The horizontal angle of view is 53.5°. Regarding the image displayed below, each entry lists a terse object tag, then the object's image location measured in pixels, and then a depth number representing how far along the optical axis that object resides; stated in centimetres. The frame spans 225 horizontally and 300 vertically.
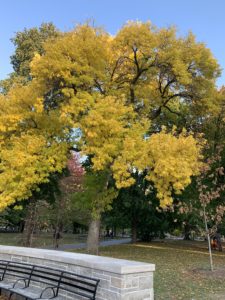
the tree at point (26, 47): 2015
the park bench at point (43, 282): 447
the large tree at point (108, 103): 1027
